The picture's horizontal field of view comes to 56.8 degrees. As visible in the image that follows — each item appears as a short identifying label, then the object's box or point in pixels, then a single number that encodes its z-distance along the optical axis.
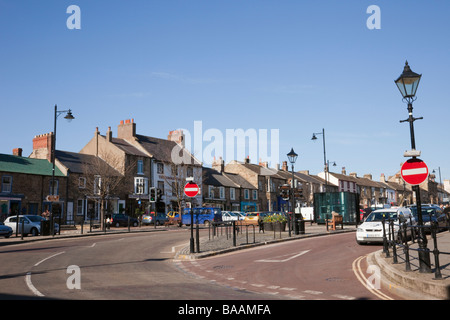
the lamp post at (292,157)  25.76
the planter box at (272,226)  27.89
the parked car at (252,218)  42.59
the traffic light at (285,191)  25.70
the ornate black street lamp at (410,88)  9.95
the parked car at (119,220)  43.31
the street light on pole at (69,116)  30.03
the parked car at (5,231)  26.00
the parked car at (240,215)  43.93
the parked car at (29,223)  27.88
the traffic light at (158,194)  32.66
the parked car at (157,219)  46.41
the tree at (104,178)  43.28
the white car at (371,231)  17.52
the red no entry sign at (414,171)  9.32
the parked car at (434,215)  22.92
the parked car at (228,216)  43.17
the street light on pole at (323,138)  40.03
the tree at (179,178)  54.84
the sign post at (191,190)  16.64
